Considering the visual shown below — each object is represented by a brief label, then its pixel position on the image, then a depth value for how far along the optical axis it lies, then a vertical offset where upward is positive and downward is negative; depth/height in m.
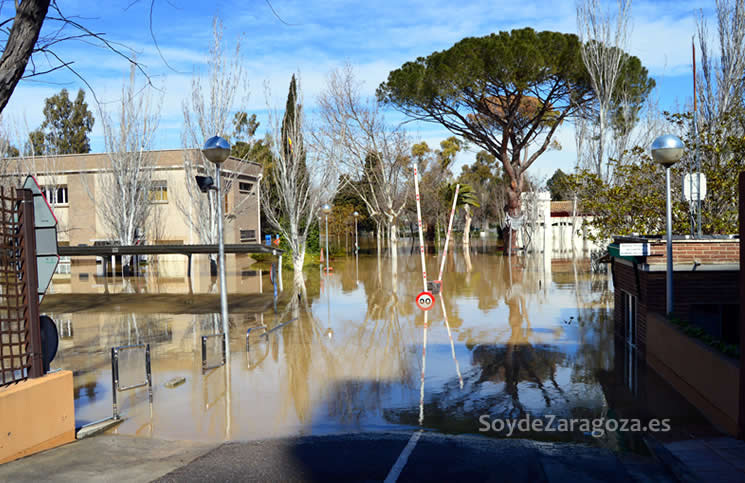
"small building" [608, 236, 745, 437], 9.40 -1.29
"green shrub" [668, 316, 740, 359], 7.51 -1.48
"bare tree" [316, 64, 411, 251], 42.41 +4.99
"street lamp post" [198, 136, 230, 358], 10.14 +1.14
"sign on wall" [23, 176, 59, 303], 6.64 +0.02
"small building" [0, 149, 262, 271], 41.41 +2.58
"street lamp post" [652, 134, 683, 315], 9.91 +1.11
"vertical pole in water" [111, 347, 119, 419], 8.24 -1.87
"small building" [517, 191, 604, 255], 46.75 +0.29
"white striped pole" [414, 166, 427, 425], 8.48 -2.38
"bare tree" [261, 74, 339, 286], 30.53 +2.71
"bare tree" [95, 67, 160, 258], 35.84 +3.30
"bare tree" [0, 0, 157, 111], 5.23 +1.59
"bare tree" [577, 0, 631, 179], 28.38 +7.09
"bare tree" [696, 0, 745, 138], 18.14 +4.42
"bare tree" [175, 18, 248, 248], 30.50 +3.65
